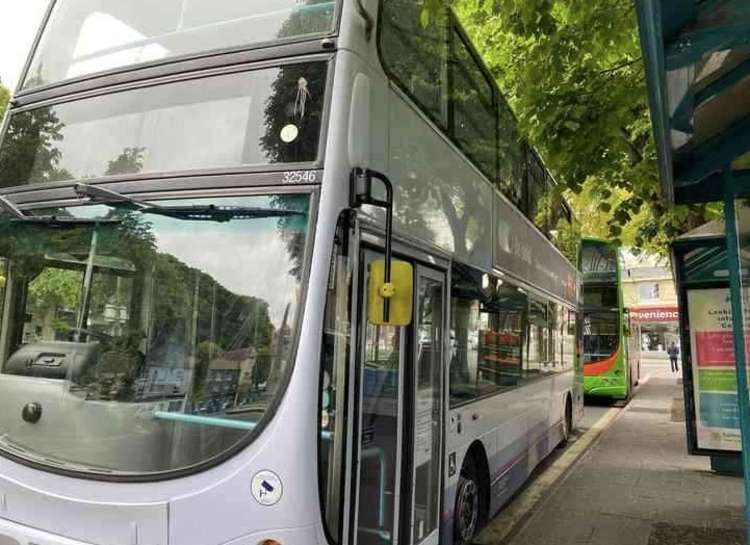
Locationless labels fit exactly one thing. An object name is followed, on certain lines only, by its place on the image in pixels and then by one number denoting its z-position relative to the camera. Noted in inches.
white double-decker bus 111.1
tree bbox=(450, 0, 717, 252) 223.5
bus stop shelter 100.0
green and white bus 697.6
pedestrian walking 1350.9
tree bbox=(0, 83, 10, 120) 584.8
